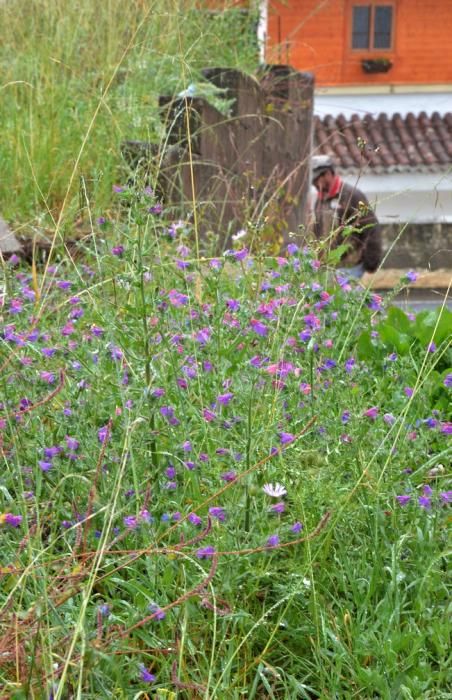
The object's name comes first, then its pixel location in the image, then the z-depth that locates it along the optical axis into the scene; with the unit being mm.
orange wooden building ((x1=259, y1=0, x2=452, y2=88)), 27844
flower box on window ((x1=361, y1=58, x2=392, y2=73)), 28047
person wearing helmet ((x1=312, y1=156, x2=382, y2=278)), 10586
